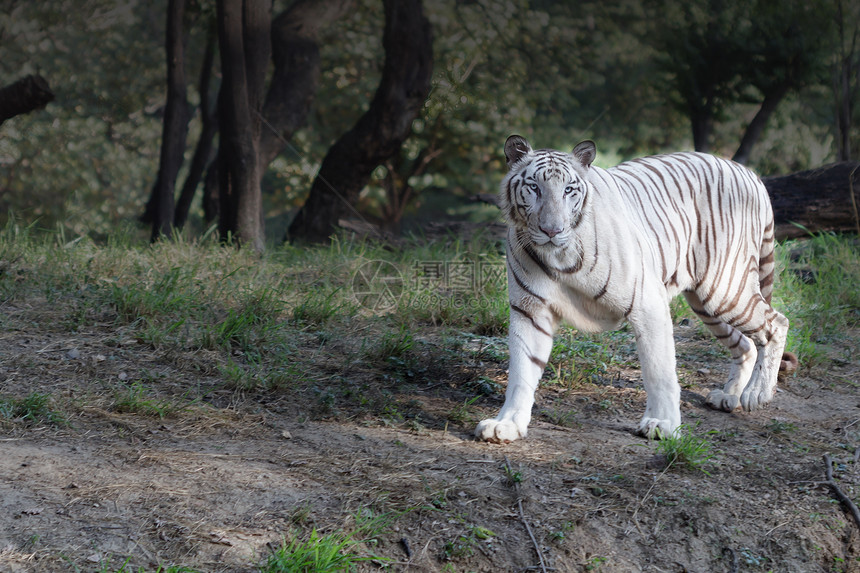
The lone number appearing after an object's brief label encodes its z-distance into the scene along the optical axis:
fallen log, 13.74
